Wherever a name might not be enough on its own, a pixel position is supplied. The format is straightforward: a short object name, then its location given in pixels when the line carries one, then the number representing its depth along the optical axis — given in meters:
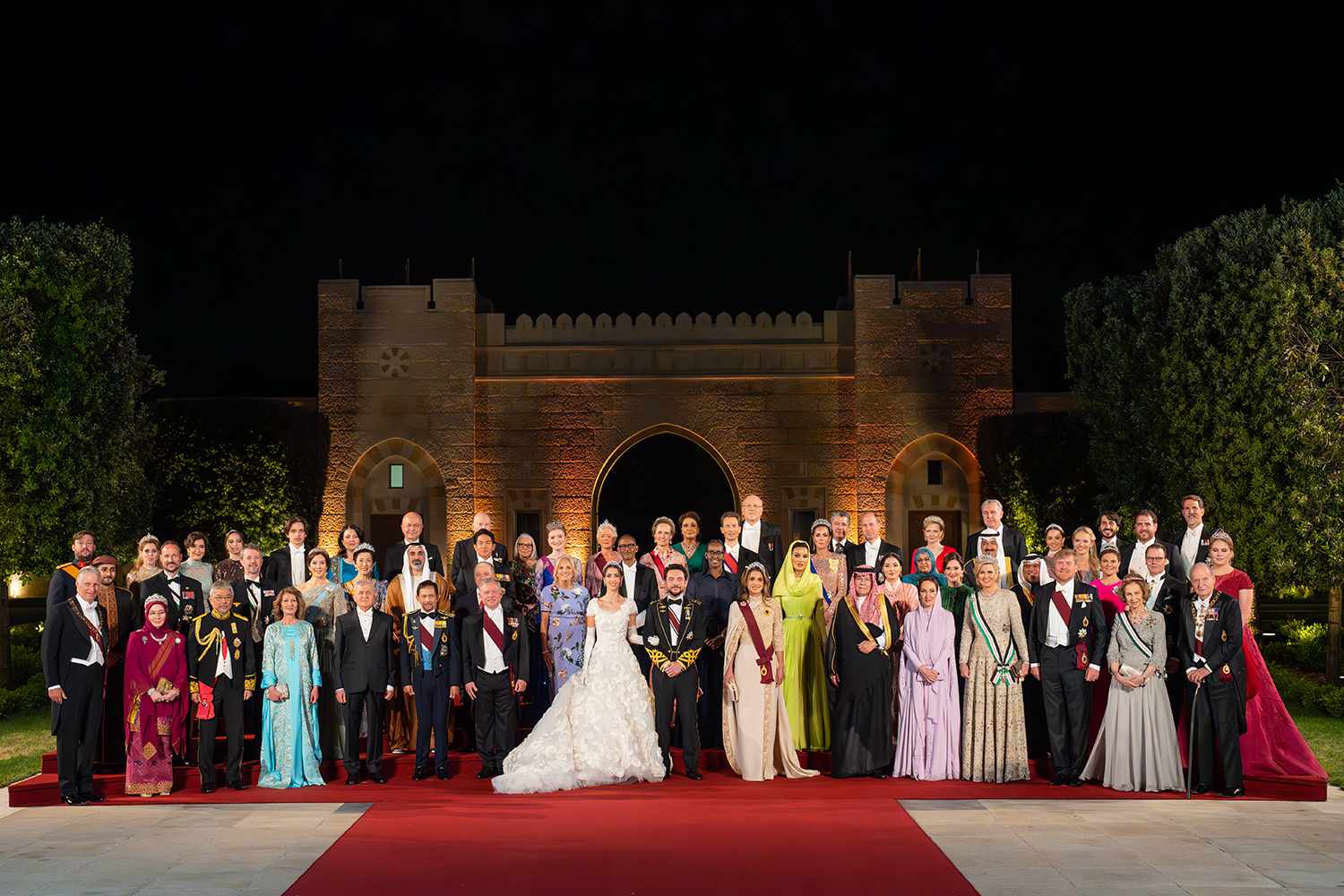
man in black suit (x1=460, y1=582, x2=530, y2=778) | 9.91
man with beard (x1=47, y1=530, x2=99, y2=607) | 9.67
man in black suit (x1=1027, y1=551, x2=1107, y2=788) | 9.68
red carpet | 6.94
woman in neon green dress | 10.37
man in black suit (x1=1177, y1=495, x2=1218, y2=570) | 11.05
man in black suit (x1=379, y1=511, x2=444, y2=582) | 10.89
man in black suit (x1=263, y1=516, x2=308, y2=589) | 10.90
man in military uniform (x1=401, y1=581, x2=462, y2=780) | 9.81
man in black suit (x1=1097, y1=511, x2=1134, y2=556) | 10.73
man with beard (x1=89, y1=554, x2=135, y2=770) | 9.92
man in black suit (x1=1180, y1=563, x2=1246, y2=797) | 9.27
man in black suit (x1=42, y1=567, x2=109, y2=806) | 9.22
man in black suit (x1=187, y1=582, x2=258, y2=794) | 9.56
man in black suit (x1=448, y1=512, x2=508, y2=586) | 11.06
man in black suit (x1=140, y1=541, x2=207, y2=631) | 9.98
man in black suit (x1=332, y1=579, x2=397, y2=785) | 9.76
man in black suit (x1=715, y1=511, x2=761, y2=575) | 11.08
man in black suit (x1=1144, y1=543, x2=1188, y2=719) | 9.69
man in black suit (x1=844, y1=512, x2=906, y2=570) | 11.20
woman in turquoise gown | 9.62
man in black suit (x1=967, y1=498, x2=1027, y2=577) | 11.19
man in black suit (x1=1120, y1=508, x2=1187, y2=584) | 10.71
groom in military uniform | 9.92
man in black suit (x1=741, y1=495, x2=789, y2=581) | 11.67
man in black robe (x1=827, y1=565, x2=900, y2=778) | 9.95
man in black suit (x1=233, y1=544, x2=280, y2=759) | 10.07
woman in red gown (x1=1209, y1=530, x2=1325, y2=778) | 9.36
